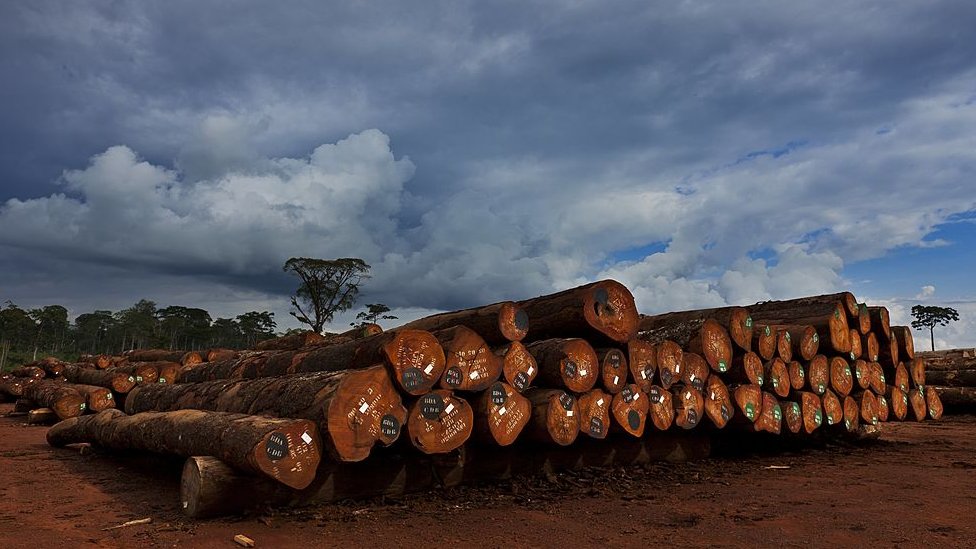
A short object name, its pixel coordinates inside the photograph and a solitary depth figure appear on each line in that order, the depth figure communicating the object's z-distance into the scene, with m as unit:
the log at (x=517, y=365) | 6.77
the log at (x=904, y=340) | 12.01
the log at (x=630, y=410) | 7.42
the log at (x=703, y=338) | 8.60
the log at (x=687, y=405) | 8.06
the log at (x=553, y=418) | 6.69
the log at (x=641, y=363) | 7.65
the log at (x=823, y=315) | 10.25
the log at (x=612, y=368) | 7.31
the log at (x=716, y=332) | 8.81
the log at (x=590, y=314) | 7.40
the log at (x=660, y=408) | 7.80
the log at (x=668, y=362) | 7.98
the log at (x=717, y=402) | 8.46
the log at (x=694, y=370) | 8.28
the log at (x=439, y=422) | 5.91
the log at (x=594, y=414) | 7.10
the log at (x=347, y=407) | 5.48
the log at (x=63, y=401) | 16.22
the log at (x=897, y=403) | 11.41
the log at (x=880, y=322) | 11.42
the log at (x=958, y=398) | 15.97
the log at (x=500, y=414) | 6.37
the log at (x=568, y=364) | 6.96
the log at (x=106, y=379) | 17.61
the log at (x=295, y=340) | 15.02
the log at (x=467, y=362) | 6.23
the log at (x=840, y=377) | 10.21
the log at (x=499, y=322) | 7.03
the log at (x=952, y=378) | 17.52
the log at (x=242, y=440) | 5.21
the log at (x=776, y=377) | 9.26
